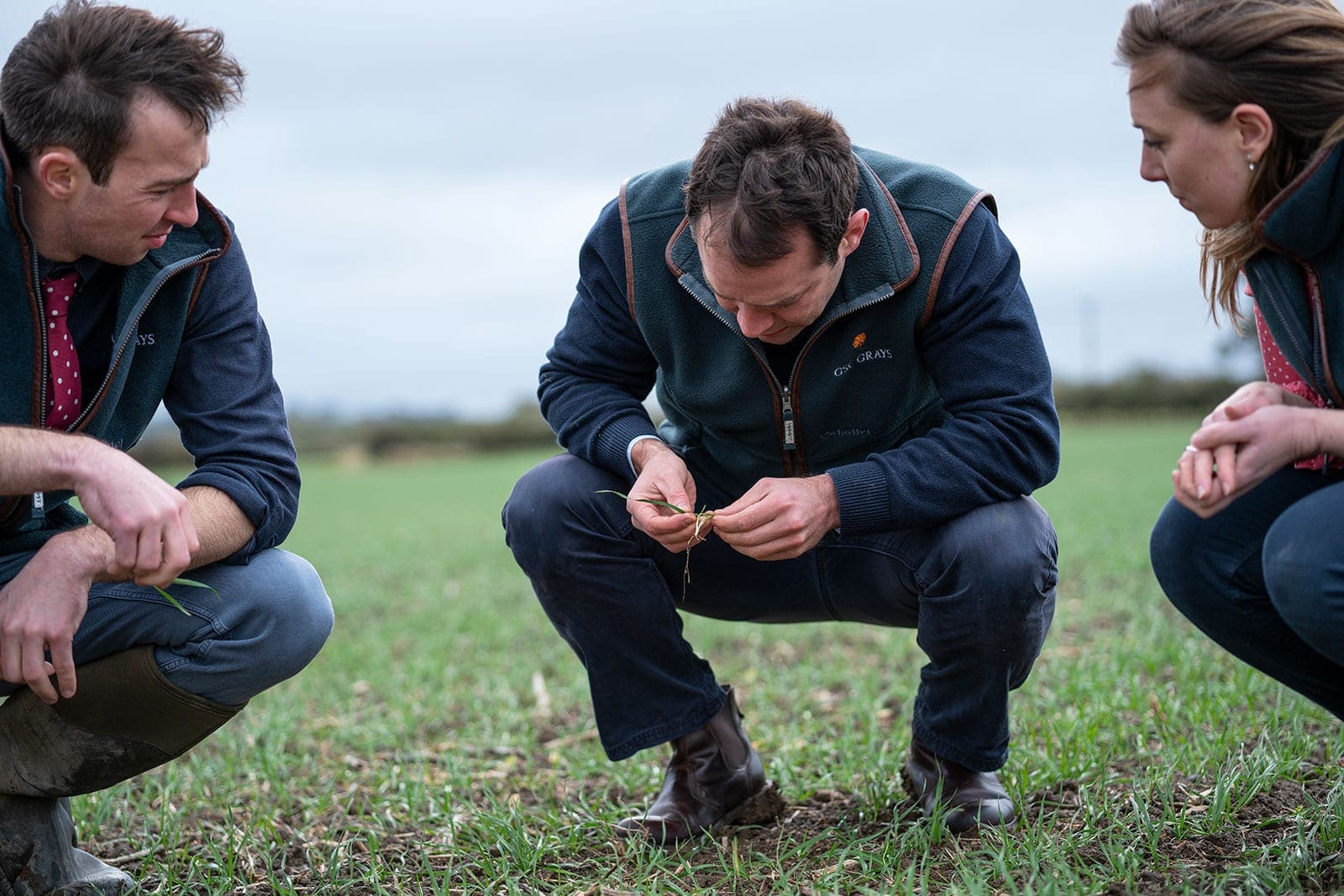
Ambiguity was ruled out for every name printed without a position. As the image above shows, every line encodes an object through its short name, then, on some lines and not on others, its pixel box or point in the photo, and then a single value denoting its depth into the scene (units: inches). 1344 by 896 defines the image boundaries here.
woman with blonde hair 84.3
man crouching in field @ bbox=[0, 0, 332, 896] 89.7
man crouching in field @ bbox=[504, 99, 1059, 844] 103.3
